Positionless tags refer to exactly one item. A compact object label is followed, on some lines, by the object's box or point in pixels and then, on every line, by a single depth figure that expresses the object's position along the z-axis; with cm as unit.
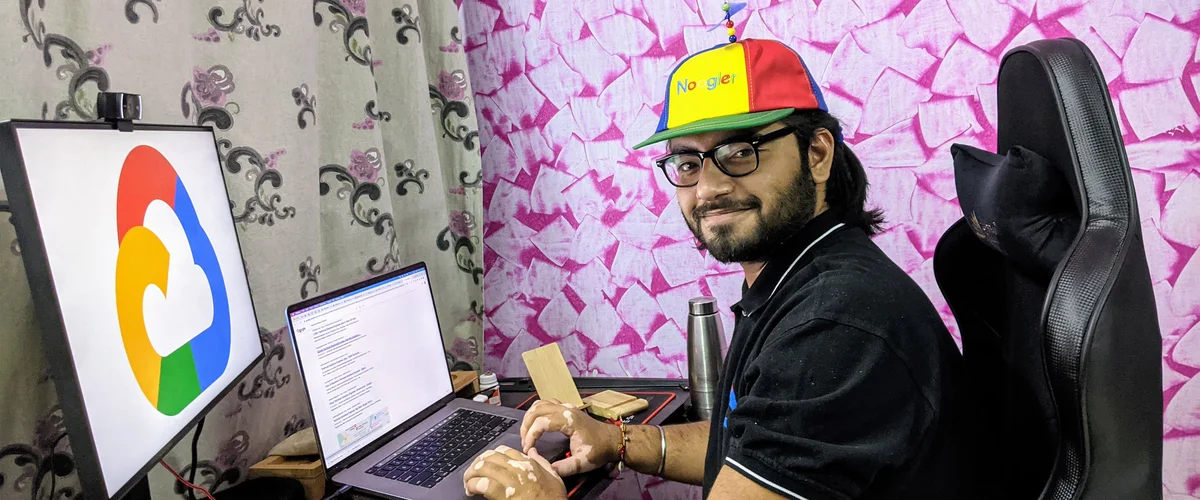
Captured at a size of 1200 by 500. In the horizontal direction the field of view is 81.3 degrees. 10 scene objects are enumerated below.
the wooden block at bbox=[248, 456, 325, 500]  122
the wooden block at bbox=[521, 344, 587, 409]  150
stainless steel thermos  153
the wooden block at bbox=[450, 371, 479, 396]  161
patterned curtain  103
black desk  124
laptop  119
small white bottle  161
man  79
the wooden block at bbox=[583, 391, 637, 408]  147
